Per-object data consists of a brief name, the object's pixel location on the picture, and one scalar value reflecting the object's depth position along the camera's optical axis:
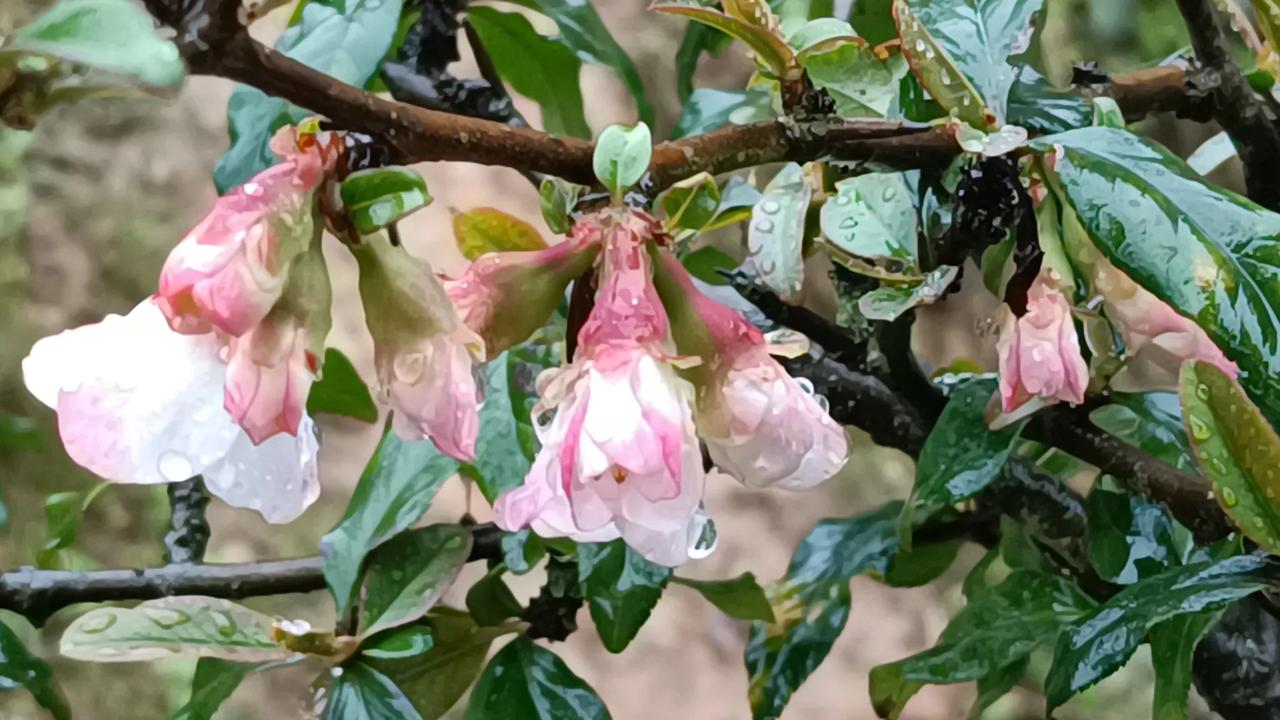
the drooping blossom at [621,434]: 0.22
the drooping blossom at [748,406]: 0.25
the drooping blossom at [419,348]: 0.24
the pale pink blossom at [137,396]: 0.22
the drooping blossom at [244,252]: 0.21
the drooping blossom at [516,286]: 0.26
